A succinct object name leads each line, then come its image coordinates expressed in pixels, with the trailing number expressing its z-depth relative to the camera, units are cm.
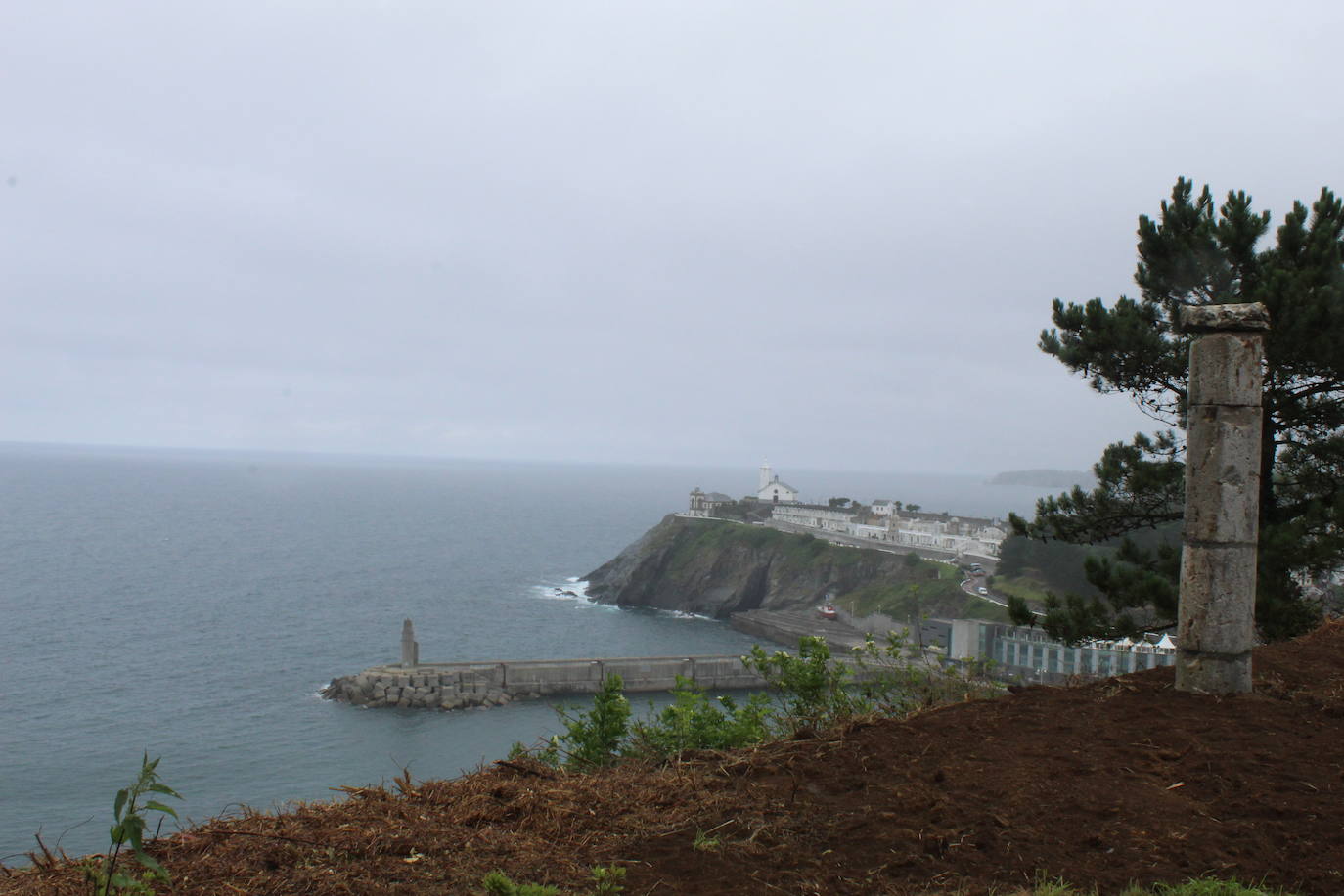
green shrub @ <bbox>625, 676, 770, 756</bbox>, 646
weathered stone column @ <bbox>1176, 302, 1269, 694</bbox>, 679
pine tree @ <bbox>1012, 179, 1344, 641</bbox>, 1228
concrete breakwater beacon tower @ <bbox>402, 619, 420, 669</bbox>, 4162
